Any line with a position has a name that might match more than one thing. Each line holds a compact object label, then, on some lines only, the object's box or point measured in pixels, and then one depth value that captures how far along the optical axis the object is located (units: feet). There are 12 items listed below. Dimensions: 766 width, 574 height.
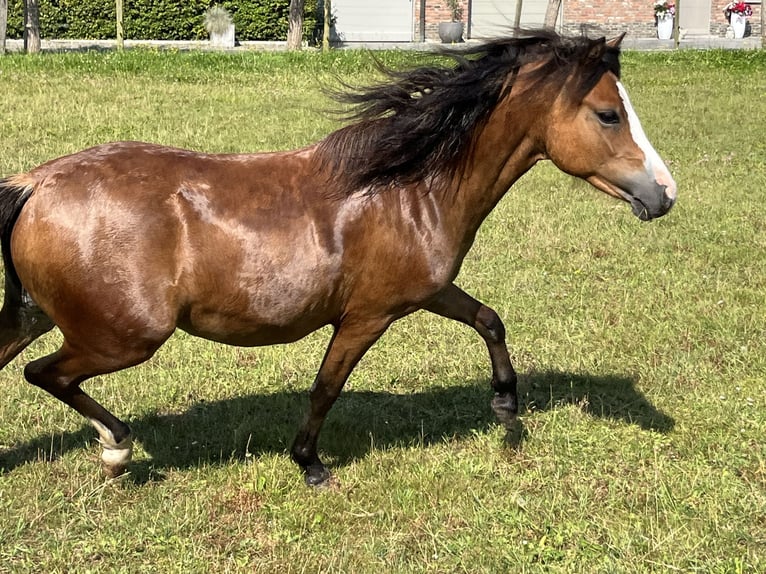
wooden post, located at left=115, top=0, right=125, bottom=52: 81.10
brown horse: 12.69
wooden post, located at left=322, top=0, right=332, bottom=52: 88.28
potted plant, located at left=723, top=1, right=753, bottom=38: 112.57
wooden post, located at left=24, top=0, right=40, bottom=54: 74.90
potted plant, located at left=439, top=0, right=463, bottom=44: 110.22
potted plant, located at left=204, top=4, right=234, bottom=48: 99.96
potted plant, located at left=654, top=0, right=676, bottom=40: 114.01
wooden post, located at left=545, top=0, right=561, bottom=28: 84.07
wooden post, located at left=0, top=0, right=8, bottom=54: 67.92
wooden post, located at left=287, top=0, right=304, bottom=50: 90.48
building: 115.85
